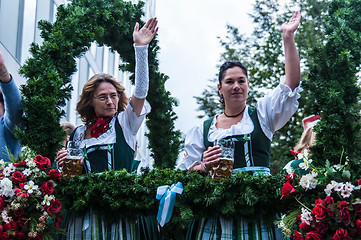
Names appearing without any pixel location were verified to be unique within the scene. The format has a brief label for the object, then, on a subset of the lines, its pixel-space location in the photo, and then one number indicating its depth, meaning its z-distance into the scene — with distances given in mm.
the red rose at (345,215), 2340
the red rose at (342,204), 2369
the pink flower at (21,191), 2744
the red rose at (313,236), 2361
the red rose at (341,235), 2320
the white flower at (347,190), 2414
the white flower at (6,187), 2750
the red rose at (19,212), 2734
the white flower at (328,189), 2449
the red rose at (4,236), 2668
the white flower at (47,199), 2795
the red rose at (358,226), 2322
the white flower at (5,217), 2703
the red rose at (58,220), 2852
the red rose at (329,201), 2420
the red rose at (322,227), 2379
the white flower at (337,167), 2543
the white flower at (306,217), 2436
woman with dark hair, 2756
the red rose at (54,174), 2959
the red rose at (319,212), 2375
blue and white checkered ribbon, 2707
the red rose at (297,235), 2436
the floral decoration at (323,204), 2367
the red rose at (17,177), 2811
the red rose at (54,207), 2781
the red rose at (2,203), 2724
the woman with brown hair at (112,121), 3533
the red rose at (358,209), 2361
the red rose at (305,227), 2432
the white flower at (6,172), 2851
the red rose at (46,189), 2844
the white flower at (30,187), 2784
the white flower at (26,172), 2865
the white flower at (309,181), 2523
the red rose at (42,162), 2922
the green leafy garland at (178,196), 2666
